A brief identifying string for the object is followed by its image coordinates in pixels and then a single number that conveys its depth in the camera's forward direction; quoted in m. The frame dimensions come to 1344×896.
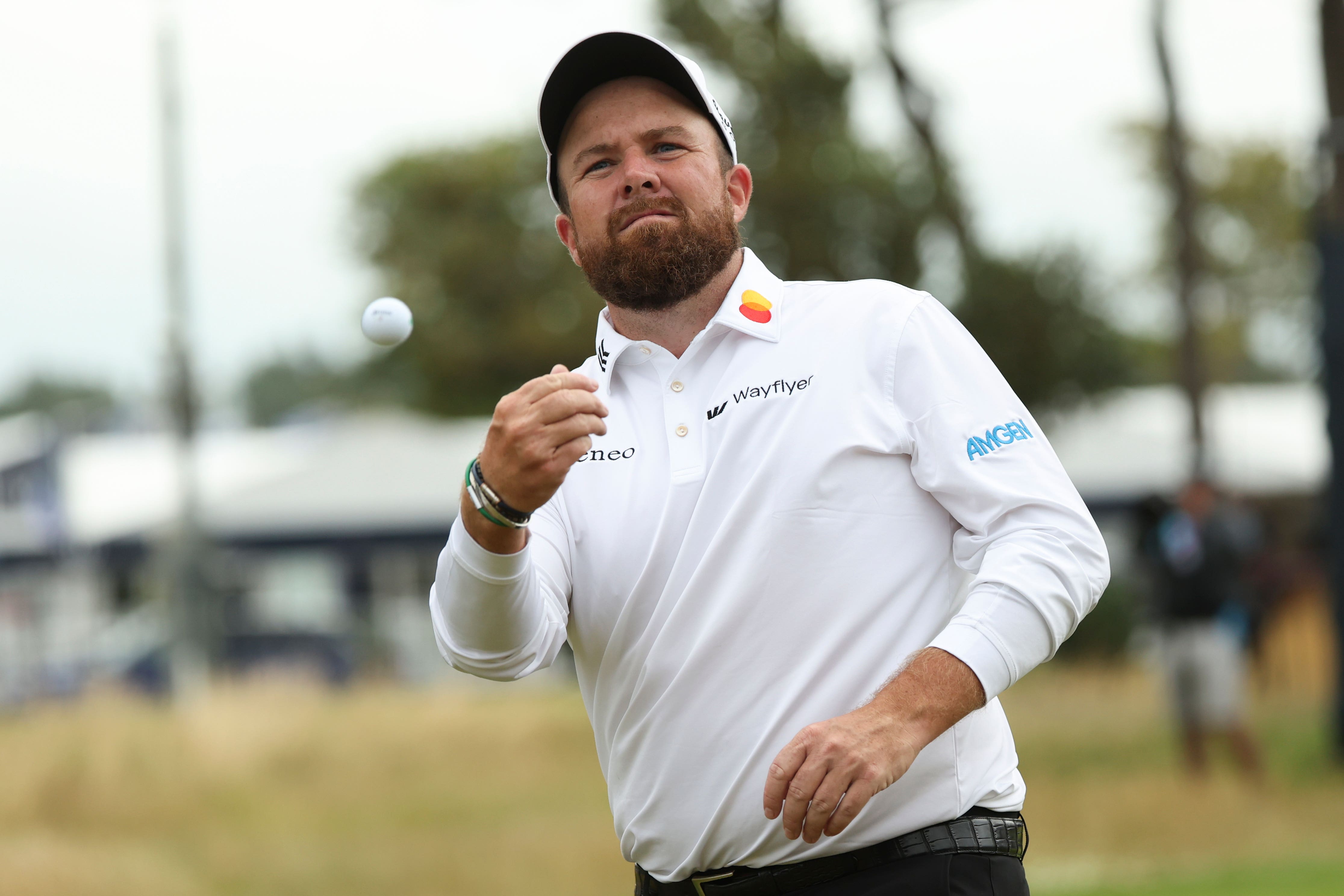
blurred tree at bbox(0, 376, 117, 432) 105.19
